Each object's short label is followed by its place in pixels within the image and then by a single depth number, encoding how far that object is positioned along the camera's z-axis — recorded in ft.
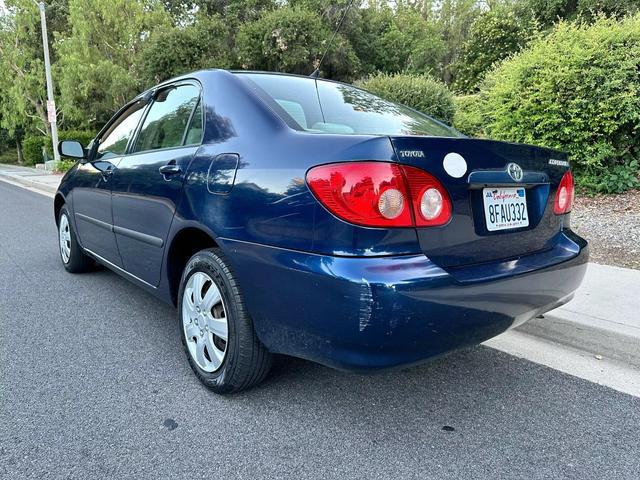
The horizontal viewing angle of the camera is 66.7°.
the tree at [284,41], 57.88
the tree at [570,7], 51.70
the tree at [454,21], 100.89
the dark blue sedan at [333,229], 5.78
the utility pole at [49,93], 56.59
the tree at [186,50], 58.34
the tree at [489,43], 62.28
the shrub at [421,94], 27.68
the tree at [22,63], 75.97
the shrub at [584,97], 19.54
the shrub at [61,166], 64.03
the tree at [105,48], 63.16
